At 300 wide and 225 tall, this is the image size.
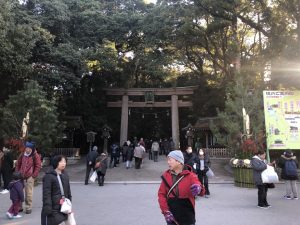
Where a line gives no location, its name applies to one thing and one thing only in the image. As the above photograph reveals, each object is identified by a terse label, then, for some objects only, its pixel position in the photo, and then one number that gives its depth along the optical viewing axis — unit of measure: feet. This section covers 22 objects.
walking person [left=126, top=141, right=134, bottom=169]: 42.60
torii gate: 68.91
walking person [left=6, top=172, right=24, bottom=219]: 16.71
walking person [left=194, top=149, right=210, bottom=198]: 23.74
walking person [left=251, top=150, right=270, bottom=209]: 19.47
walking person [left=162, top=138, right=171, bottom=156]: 56.74
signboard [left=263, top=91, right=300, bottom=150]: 31.70
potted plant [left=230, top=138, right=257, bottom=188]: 28.38
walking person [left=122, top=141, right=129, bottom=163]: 46.65
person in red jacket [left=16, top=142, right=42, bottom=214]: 17.77
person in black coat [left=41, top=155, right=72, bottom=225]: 10.13
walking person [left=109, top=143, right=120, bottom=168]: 44.24
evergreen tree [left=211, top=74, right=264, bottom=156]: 34.81
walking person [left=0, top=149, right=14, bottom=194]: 24.82
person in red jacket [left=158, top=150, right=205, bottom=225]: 8.70
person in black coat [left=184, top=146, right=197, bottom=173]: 23.67
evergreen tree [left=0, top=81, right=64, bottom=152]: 41.49
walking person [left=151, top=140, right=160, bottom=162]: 50.84
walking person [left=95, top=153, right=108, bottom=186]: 29.71
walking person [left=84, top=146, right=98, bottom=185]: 31.16
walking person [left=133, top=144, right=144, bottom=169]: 42.04
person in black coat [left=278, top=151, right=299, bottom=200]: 22.05
